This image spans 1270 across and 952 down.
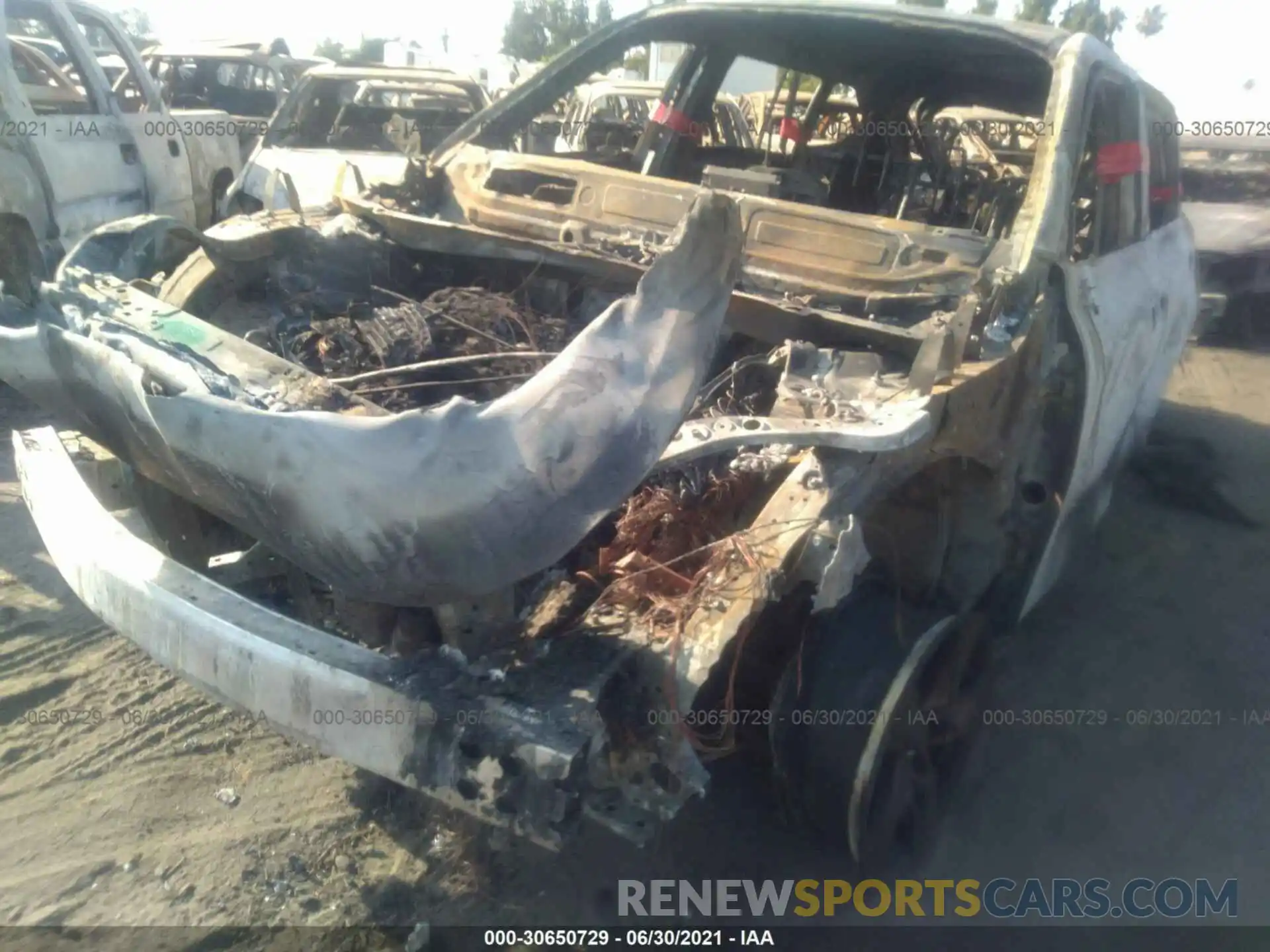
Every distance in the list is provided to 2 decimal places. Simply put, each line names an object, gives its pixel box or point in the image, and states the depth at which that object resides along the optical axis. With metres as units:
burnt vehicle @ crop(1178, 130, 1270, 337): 8.54
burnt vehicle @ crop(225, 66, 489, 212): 5.98
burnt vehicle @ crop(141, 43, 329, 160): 11.05
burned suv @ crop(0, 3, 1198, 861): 1.63
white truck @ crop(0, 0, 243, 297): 5.15
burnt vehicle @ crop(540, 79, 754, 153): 5.66
